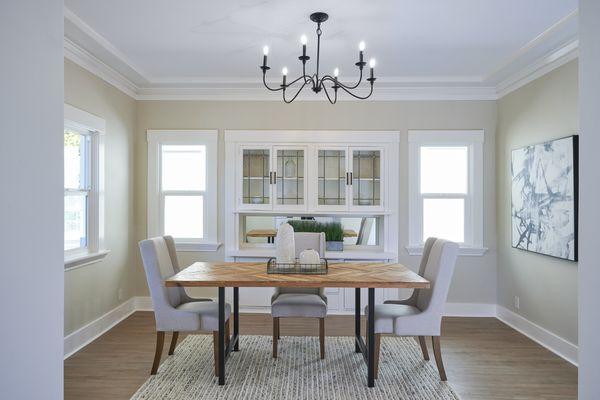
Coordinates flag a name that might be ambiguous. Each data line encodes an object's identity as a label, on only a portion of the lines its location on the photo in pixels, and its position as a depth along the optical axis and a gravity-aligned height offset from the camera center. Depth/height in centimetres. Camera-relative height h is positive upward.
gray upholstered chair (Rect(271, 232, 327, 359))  334 -88
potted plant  493 -37
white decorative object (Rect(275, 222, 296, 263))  331 -37
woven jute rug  278 -130
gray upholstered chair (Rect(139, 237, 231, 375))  302 -85
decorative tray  312 -53
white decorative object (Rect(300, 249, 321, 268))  324 -47
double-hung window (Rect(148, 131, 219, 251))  486 +13
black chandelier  276 +127
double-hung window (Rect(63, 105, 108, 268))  372 +9
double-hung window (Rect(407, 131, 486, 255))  476 +13
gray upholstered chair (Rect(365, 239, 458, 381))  298 -85
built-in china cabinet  478 +23
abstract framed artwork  334 +2
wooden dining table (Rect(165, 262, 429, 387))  281 -56
